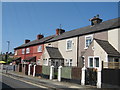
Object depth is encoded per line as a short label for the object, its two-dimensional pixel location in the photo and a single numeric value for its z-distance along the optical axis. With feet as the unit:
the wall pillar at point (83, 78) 47.99
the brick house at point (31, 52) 114.14
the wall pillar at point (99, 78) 43.18
